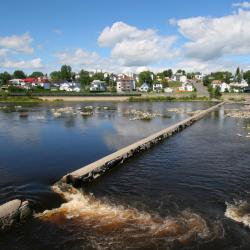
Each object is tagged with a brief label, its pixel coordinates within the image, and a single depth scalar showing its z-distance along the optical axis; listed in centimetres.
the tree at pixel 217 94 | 10533
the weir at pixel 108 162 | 1295
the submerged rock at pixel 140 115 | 4239
